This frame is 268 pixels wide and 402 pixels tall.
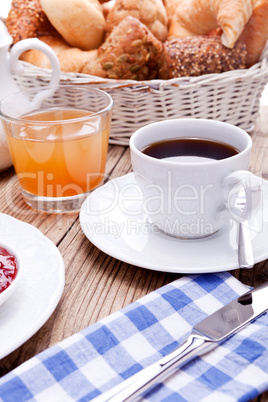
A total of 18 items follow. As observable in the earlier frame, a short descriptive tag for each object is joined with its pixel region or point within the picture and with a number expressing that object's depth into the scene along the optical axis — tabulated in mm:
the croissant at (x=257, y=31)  744
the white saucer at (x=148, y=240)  571
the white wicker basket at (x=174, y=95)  715
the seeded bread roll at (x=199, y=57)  730
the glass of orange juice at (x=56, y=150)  646
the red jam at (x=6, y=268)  542
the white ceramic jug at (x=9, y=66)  679
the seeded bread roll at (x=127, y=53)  723
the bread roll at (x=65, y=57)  740
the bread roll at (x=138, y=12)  750
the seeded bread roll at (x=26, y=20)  762
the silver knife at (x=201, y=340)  496
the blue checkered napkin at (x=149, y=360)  499
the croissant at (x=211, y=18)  727
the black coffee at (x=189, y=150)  605
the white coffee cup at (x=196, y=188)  569
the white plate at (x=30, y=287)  526
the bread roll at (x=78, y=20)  735
